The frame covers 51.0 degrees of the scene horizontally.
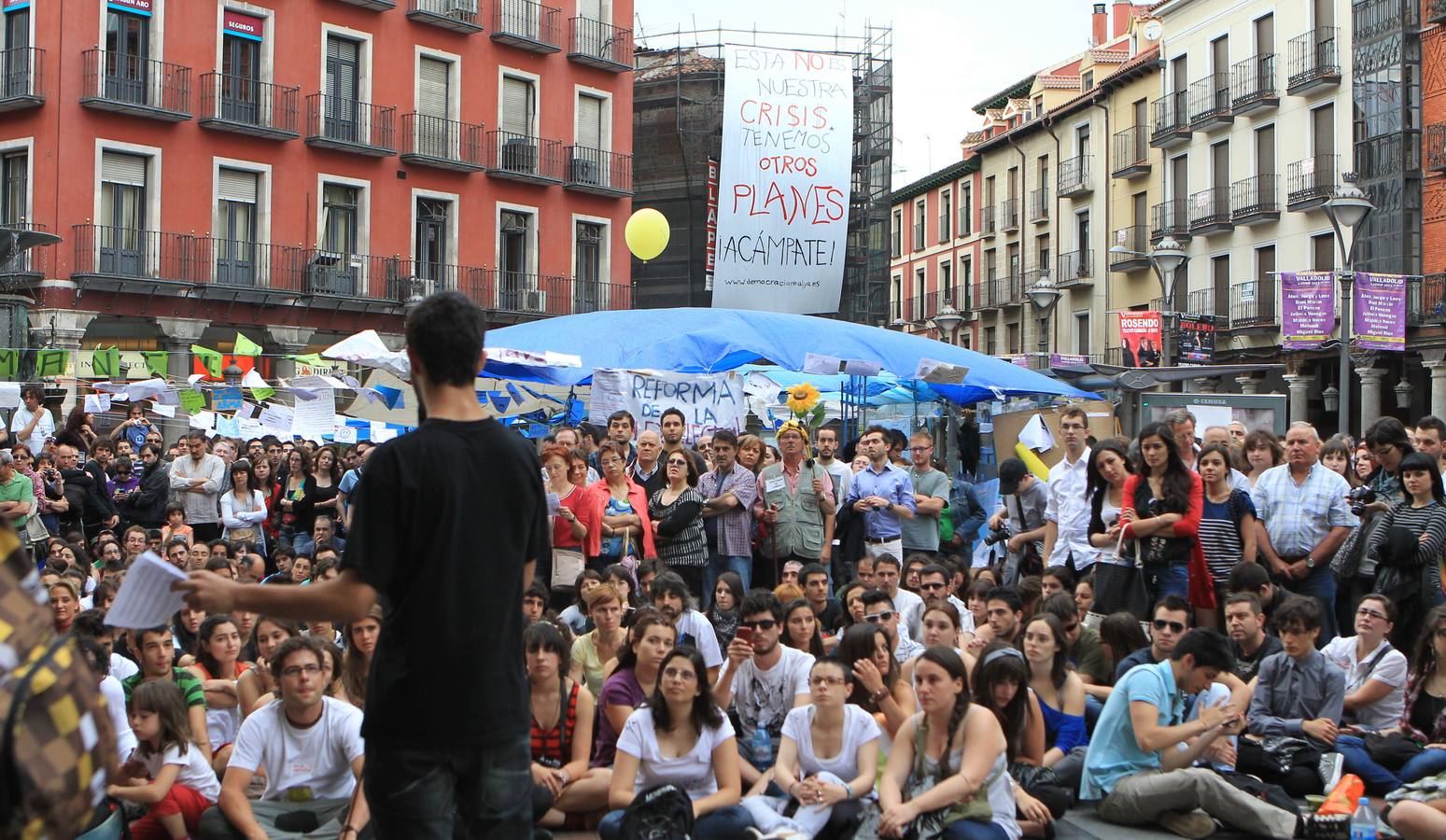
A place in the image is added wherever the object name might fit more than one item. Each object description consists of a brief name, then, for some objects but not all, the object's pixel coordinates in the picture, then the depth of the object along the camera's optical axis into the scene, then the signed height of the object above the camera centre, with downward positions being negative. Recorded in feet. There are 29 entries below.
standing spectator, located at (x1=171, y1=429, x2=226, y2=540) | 45.62 -0.82
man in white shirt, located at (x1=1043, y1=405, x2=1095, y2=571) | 33.37 -0.99
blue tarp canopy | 49.32 +3.87
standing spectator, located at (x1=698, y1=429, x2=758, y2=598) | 35.19 -1.06
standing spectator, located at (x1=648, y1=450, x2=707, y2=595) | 34.96 -1.50
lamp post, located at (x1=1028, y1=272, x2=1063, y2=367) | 84.02 +9.28
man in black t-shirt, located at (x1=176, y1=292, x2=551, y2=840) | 10.97 -1.07
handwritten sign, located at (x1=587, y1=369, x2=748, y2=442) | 46.60 +1.88
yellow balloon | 62.18 +9.25
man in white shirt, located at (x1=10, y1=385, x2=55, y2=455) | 48.80 +1.14
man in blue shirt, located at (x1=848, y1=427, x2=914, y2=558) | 37.37 -0.95
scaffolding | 128.16 +27.23
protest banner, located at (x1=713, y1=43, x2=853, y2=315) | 98.02 +18.37
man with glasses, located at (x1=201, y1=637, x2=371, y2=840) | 21.34 -4.33
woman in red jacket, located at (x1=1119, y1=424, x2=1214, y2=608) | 29.09 -1.08
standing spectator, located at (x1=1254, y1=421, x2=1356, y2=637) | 31.32 -1.28
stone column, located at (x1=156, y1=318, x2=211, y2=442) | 94.53 +7.38
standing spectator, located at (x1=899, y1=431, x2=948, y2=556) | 39.01 -1.01
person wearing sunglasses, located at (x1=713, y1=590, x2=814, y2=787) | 25.84 -3.81
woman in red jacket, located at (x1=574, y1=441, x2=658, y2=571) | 33.22 -1.29
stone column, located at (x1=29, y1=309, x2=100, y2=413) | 88.74 +7.43
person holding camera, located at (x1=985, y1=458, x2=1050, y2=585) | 37.76 -1.31
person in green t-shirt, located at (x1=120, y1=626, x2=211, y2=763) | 23.70 -3.51
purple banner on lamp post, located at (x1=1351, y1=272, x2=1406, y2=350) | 72.43 +7.68
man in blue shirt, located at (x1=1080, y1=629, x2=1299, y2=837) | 23.75 -4.78
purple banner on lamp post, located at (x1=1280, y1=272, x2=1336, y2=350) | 73.10 +7.56
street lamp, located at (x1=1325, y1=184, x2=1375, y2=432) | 54.08 +8.90
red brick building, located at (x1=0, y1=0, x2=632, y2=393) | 91.15 +20.08
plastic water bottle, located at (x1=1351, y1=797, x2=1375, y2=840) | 22.24 -5.32
